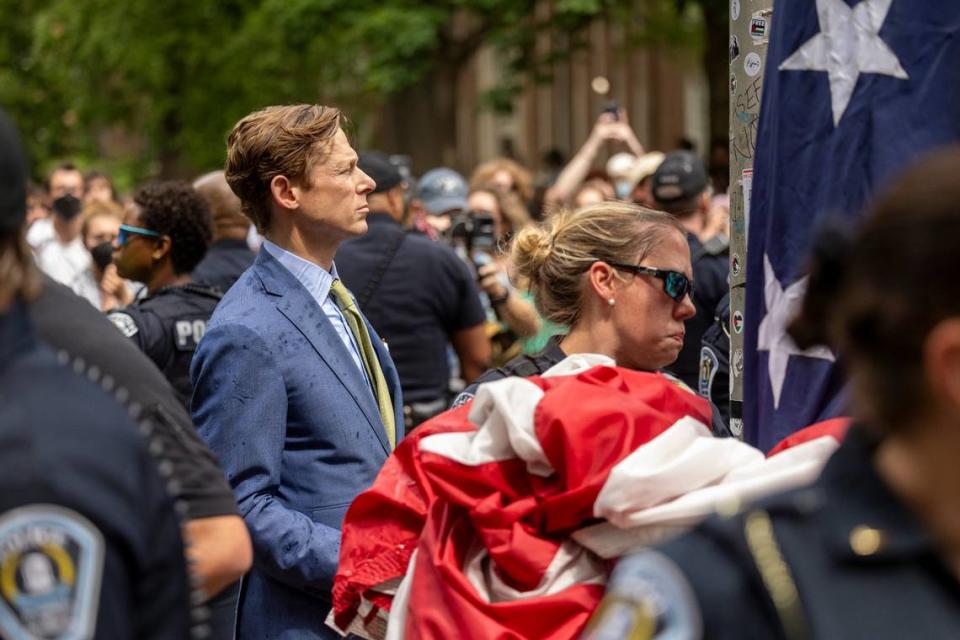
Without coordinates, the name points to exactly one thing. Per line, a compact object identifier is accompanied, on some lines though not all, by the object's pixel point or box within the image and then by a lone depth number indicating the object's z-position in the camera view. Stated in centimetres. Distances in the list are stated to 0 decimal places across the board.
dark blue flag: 316
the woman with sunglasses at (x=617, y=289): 382
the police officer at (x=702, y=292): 675
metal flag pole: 398
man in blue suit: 398
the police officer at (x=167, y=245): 609
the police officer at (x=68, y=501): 194
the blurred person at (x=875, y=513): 161
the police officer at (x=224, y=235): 680
